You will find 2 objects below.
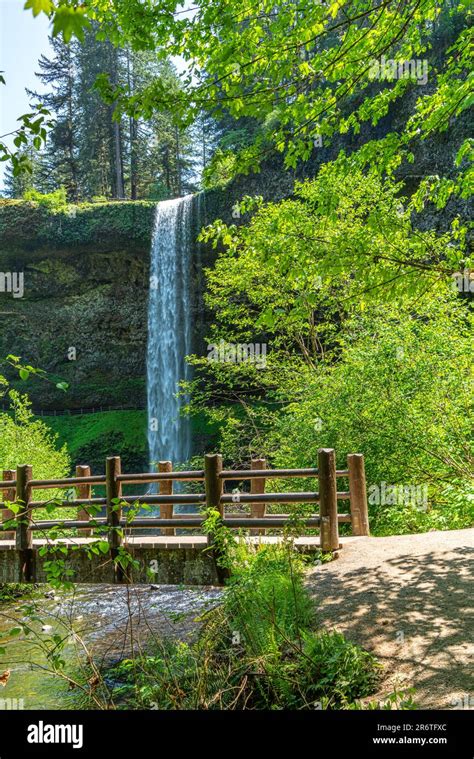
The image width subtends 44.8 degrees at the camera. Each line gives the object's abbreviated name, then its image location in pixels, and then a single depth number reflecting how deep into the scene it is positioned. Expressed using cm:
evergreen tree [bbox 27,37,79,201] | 3959
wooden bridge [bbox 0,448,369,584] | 736
